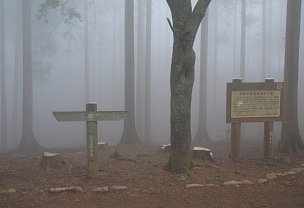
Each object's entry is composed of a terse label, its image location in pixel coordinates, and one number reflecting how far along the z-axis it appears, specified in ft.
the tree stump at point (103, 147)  41.37
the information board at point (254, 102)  31.53
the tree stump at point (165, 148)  35.78
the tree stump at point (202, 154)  30.91
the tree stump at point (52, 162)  29.09
